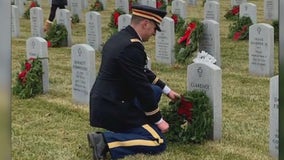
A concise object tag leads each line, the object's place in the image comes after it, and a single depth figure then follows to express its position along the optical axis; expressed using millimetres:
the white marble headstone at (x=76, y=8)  16391
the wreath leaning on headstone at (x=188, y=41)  8750
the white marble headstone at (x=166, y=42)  9188
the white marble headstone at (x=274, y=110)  4242
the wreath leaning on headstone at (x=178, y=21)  11405
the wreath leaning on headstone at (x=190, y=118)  4875
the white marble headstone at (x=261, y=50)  7965
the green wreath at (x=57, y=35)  11758
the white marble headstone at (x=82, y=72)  6539
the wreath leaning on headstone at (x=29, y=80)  7320
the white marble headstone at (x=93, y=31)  10758
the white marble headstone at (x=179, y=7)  13052
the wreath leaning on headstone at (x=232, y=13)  14148
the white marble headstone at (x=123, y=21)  10345
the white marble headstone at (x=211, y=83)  4871
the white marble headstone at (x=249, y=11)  11375
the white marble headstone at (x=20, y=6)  17406
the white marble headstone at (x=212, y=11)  12812
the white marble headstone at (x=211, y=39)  8664
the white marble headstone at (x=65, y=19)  11570
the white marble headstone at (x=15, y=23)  12999
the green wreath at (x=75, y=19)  15784
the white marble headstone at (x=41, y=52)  7402
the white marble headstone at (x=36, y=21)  12391
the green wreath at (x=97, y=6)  18145
